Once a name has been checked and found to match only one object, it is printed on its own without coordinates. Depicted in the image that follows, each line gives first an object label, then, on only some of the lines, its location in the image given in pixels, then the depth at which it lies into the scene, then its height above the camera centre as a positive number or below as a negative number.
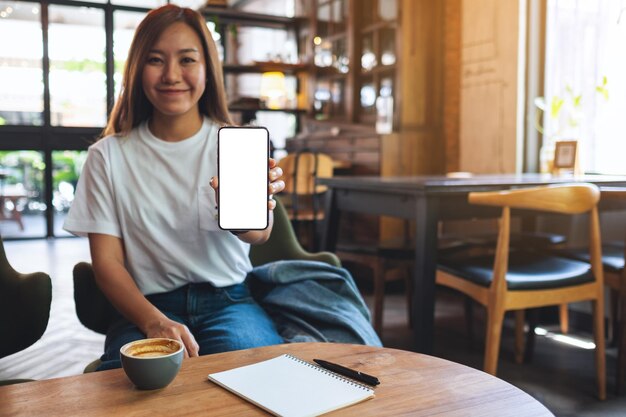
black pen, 0.89 -0.32
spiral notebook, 0.80 -0.33
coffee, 0.87 -0.27
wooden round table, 0.81 -0.34
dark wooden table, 2.21 -0.18
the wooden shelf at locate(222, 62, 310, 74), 5.84 +0.91
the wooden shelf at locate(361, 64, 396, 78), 4.63 +0.72
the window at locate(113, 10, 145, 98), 6.98 +1.52
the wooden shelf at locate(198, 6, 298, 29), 5.77 +1.43
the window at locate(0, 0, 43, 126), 6.64 +1.11
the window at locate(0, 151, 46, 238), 6.65 -0.36
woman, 1.35 -0.12
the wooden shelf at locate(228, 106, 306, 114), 5.79 +0.50
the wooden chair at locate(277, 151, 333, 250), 4.36 -0.13
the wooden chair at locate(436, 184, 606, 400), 2.02 -0.42
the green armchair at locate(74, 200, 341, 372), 1.50 -0.30
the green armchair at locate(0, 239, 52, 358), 1.38 -0.35
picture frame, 2.94 +0.03
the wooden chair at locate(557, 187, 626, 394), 2.32 -0.46
